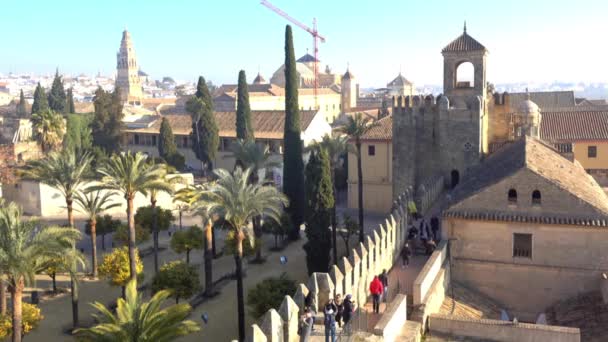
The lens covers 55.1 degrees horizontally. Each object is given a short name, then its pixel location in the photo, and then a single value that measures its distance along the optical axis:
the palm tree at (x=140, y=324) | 14.01
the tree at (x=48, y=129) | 43.44
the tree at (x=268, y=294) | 22.06
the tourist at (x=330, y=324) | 12.62
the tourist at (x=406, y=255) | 21.97
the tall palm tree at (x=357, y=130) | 35.47
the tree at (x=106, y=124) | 60.28
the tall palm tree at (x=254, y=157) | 38.28
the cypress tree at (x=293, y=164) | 38.69
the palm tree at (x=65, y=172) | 28.52
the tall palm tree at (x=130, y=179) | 24.59
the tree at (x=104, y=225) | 35.00
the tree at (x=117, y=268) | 25.56
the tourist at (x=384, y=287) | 18.59
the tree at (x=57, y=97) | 84.75
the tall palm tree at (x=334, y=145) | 37.41
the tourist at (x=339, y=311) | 14.41
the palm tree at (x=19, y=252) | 16.81
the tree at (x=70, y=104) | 78.50
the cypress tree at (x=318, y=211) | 29.30
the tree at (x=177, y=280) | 24.48
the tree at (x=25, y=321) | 20.22
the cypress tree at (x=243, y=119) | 52.00
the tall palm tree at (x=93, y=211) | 30.19
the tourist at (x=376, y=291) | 16.80
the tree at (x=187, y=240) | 30.81
